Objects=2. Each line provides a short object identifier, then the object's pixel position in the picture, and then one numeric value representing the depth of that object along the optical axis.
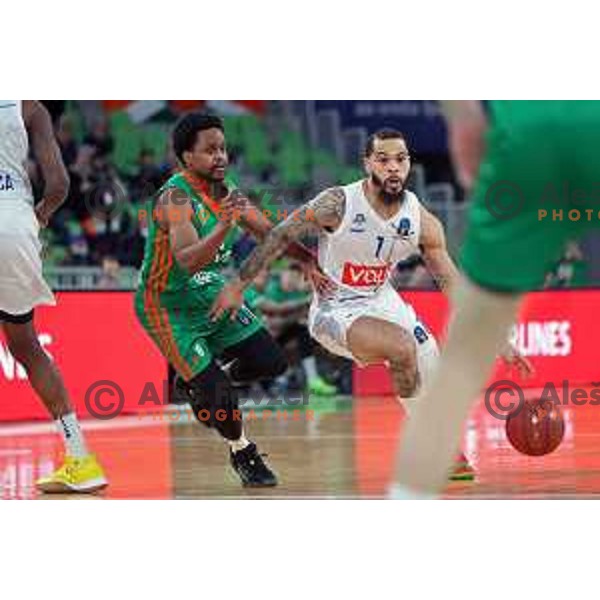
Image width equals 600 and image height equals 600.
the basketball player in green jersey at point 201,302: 8.20
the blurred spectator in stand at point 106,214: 16.25
